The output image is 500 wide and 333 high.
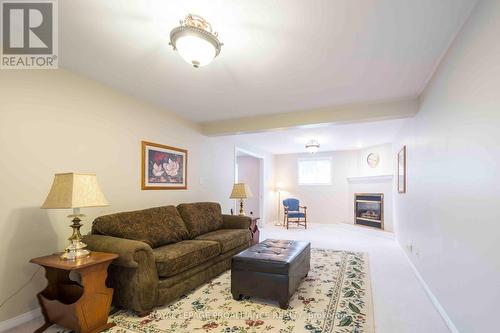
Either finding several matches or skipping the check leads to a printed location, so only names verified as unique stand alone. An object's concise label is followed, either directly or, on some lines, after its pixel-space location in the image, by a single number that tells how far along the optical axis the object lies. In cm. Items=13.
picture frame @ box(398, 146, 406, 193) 440
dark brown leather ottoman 244
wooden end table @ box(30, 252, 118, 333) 197
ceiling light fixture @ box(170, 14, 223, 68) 175
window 821
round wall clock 712
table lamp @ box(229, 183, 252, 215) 491
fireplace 666
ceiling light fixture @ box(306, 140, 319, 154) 595
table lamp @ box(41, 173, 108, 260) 203
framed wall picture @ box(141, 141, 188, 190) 354
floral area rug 211
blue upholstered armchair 760
